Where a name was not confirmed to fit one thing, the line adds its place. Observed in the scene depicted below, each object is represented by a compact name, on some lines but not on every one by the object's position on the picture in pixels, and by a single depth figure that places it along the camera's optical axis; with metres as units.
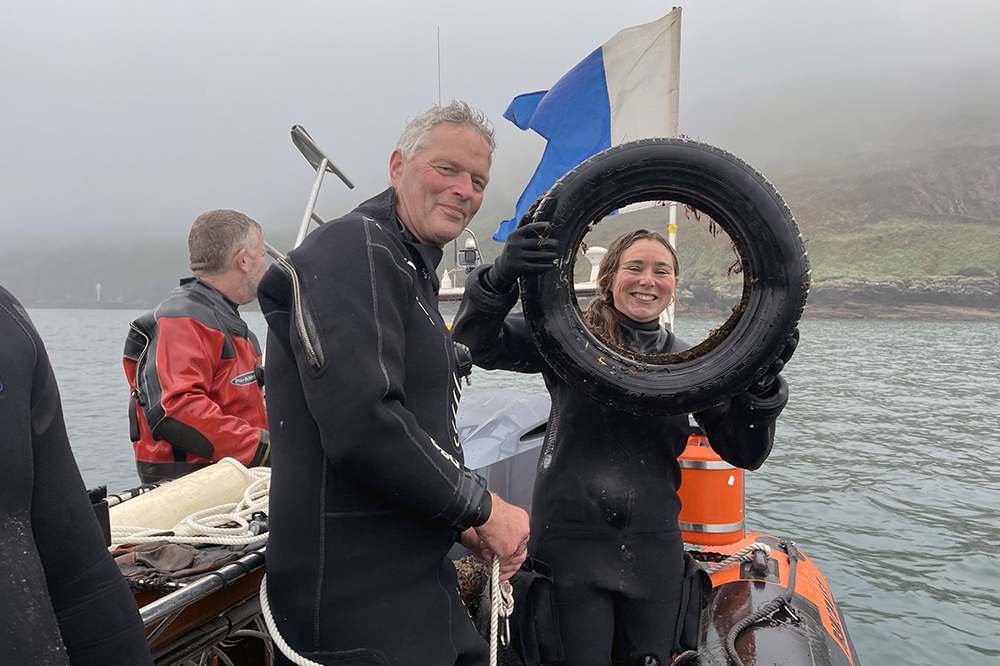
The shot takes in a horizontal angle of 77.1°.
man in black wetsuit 1.17
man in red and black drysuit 2.66
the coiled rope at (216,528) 1.75
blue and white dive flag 5.68
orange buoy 3.02
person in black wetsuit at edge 0.76
